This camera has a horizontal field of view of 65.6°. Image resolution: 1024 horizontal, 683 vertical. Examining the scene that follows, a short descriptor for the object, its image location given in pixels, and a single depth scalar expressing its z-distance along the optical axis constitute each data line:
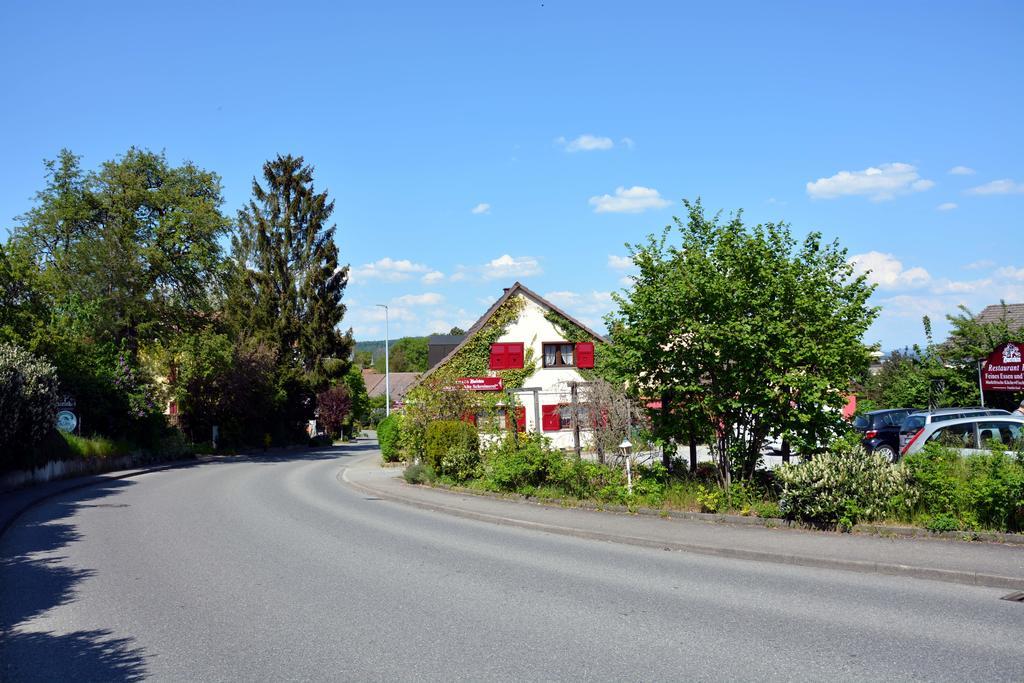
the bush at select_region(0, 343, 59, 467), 20.36
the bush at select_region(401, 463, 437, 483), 21.75
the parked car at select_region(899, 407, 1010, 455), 19.73
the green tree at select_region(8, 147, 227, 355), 35.78
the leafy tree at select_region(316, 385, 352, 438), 61.59
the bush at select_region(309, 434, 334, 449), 55.80
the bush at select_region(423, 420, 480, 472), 20.88
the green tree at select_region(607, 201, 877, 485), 13.11
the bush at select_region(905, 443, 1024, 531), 10.43
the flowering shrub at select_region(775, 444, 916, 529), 11.43
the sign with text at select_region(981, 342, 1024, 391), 24.75
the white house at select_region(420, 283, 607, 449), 35.69
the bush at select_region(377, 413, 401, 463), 32.00
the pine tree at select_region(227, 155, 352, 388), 51.03
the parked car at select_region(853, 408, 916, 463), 20.97
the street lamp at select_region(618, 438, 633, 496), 14.20
